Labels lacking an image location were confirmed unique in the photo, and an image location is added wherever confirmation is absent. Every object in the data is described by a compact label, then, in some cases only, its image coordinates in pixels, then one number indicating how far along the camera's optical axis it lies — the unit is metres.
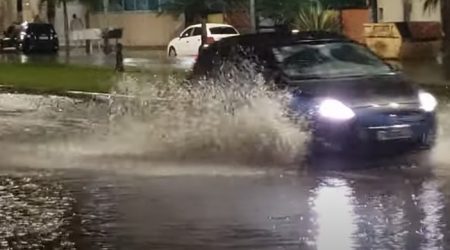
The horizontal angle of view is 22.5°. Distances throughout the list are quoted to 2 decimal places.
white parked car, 45.41
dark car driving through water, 13.33
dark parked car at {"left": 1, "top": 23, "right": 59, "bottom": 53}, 56.56
